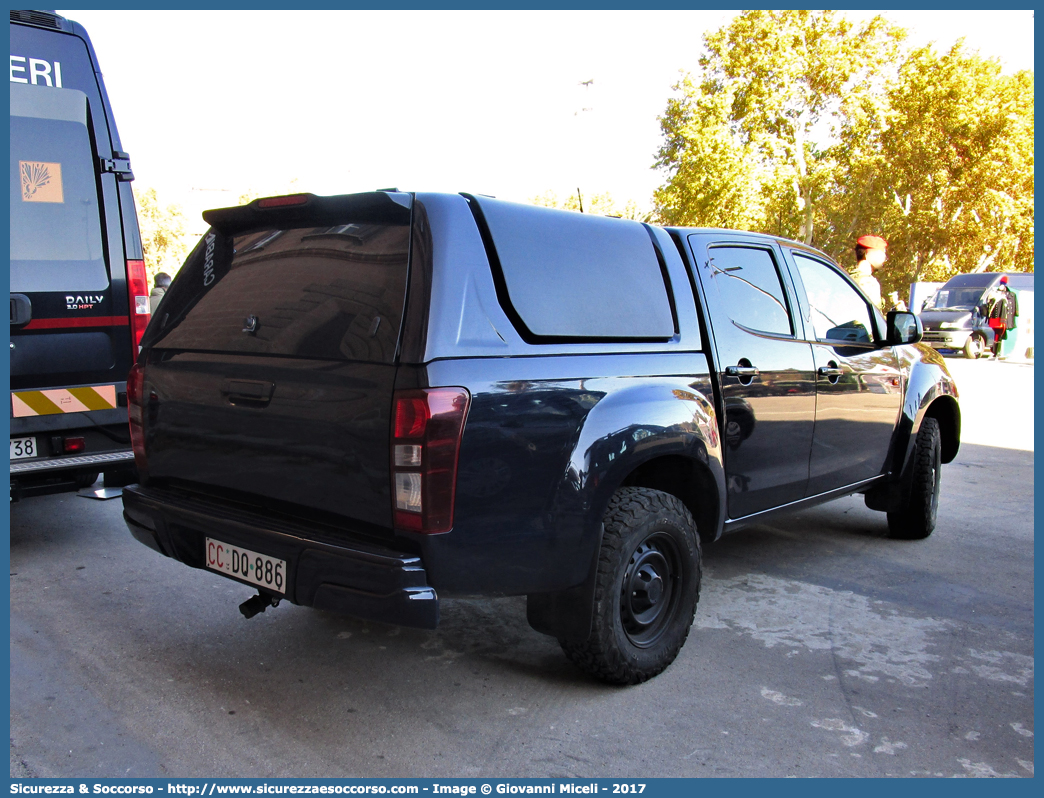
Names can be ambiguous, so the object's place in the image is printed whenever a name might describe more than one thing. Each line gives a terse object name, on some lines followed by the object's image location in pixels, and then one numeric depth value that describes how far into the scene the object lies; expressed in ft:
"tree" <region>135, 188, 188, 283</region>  138.82
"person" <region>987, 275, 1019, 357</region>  76.48
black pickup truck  9.03
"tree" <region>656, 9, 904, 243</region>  85.30
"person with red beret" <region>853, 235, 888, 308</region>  22.56
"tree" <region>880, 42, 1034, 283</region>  96.68
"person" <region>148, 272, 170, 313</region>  39.24
